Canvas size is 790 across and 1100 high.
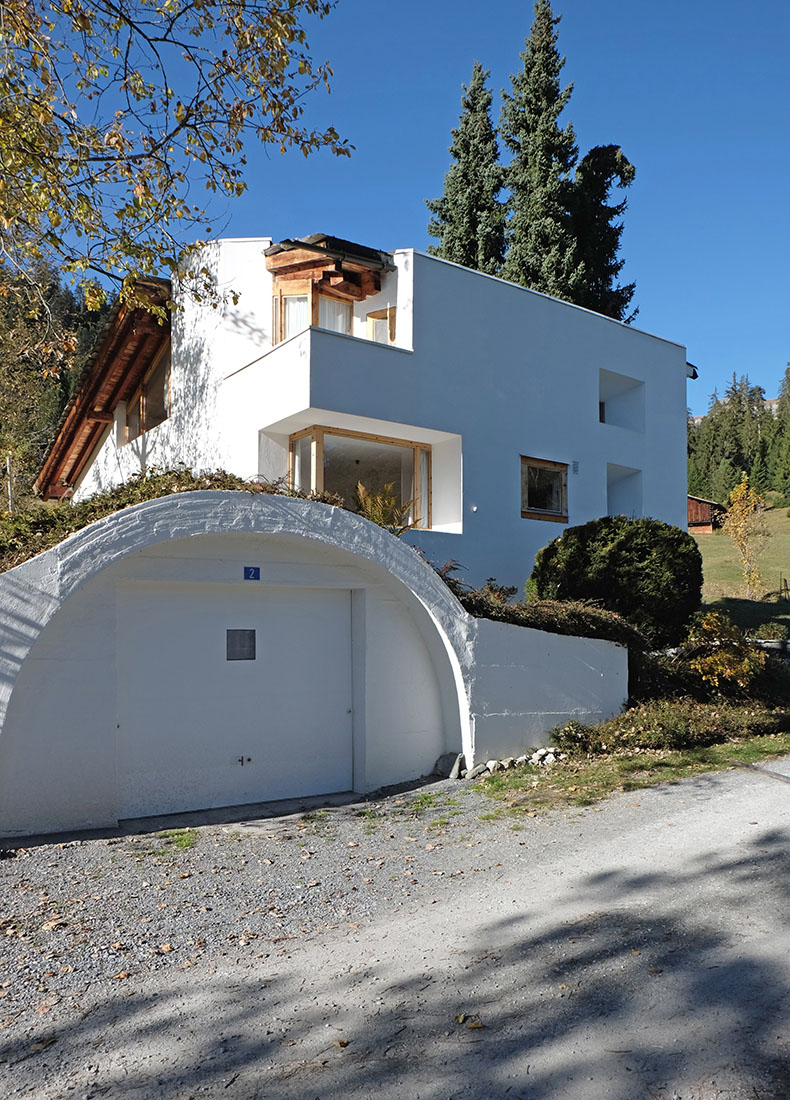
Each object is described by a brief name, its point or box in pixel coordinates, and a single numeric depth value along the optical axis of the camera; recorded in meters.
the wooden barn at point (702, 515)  52.28
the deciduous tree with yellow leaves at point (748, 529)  30.19
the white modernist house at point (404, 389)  14.44
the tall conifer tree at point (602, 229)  27.30
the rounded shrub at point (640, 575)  13.78
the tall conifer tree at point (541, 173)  25.84
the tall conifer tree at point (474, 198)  27.61
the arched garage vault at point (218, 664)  7.80
